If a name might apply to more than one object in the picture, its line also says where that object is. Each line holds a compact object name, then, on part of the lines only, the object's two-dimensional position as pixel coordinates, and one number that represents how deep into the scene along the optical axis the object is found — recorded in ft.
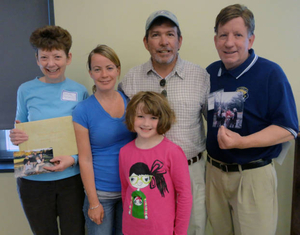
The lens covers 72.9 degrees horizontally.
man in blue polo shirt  3.89
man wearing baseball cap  4.41
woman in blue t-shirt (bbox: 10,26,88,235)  4.24
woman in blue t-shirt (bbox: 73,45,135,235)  4.03
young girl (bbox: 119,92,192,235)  3.62
